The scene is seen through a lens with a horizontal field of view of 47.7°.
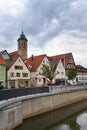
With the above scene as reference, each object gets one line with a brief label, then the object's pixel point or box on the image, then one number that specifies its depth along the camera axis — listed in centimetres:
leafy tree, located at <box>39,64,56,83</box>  2450
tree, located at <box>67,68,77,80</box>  2864
